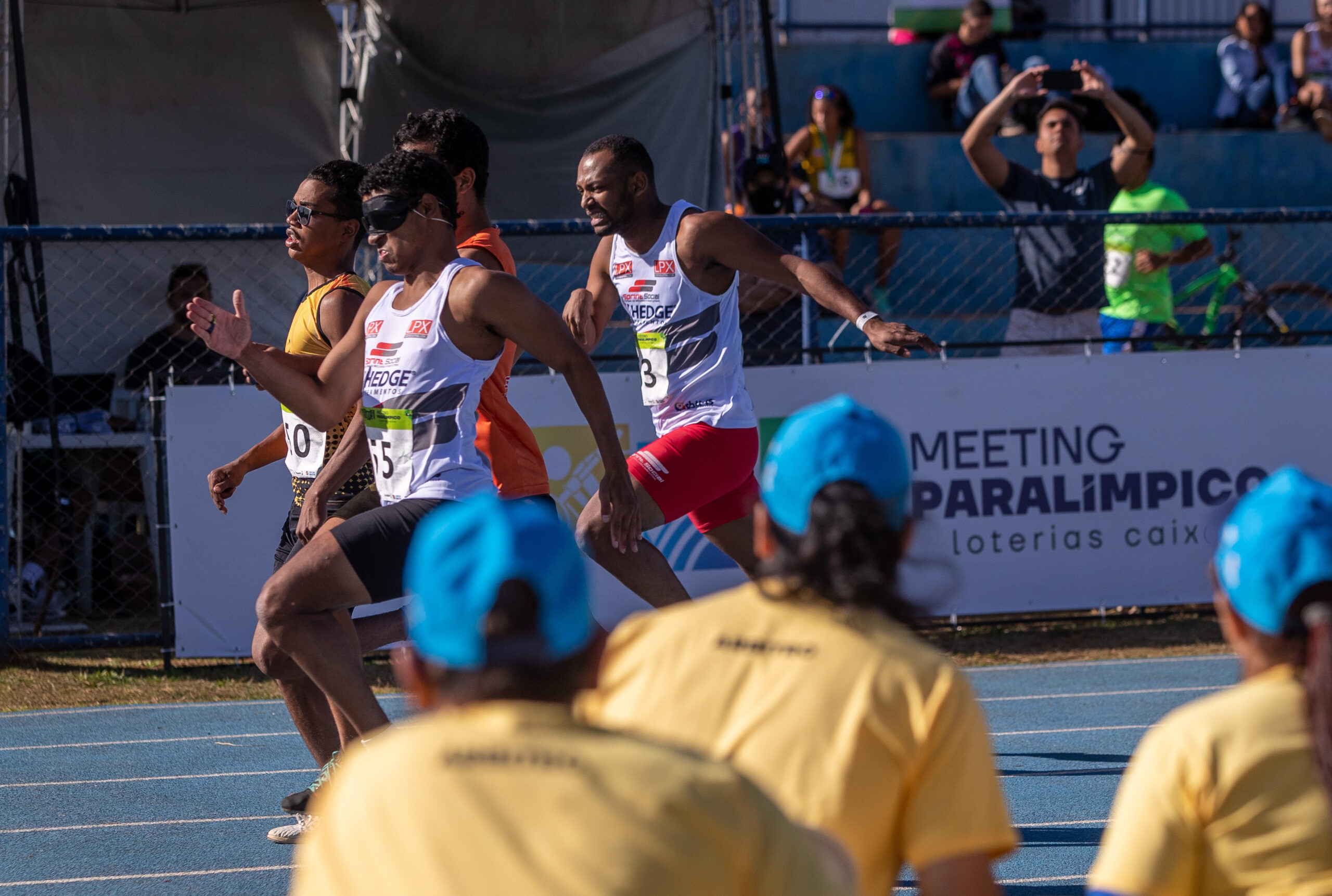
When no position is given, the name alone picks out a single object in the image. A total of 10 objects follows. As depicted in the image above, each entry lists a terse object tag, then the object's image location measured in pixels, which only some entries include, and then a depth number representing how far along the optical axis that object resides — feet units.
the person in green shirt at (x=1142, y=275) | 55.98
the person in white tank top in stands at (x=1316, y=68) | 87.51
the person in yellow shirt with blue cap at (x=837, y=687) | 12.51
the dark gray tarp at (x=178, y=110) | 69.51
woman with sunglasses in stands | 72.18
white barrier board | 50.26
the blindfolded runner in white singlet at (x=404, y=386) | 26.48
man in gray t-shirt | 56.95
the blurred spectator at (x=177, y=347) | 58.18
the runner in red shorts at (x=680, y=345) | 31.86
